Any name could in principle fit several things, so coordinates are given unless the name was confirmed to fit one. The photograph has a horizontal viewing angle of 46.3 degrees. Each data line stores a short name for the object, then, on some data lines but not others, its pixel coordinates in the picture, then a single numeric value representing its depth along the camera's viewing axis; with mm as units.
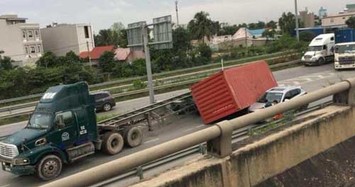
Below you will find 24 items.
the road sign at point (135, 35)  26109
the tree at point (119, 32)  90838
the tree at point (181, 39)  60844
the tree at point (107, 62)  58438
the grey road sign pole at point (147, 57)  25531
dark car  28047
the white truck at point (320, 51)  41406
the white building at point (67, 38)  85938
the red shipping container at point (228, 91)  19517
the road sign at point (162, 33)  25314
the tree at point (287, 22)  110812
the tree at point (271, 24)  151775
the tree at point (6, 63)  59094
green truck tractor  13094
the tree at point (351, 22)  98331
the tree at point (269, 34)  97662
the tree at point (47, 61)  59256
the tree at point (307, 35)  76050
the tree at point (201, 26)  88125
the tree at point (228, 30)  135500
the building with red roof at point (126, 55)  69588
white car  18984
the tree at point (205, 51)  60197
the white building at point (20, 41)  74375
